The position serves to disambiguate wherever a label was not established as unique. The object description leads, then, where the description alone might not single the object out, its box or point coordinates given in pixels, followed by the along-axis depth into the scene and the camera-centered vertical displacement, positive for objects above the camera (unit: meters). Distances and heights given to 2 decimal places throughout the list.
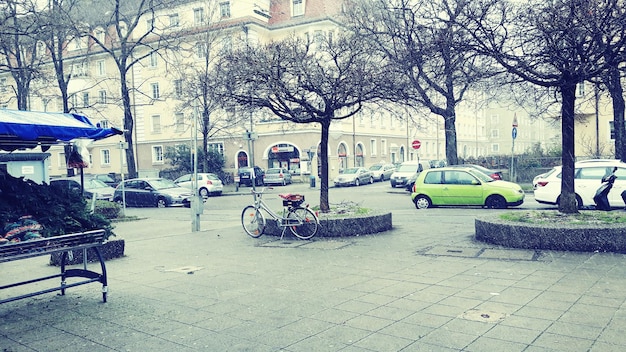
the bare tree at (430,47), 10.34 +2.78
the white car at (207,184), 31.47 -0.98
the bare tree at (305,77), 11.75 +2.02
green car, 17.02 -1.08
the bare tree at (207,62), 32.45 +7.60
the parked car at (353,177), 38.34 -1.12
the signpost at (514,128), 25.28 +1.46
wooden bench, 5.46 -0.85
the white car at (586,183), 15.03 -0.89
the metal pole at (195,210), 13.93 -1.15
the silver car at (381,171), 43.12 -0.83
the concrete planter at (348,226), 11.43 -1.42
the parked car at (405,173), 32.34 -0.81
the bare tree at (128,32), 25.77 +7.00
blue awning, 6.02 +0.56
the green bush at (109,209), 18.69 -1.38
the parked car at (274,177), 39.16 -0.88
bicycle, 11.32 -1.19
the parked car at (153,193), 24.86 -1.16
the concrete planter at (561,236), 8.52 -1.41
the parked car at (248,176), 39.66 -0.75
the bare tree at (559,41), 8.67 +2.06
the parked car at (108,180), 36.12 -0.63
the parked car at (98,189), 26.22 -0.89
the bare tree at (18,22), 15.28 +5.17
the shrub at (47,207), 6.26 -0.41
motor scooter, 11.62 -0.94
